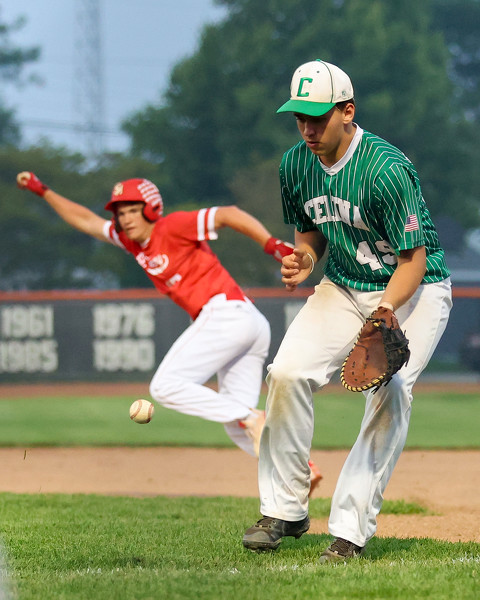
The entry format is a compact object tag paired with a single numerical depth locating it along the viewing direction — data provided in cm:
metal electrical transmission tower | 8925
